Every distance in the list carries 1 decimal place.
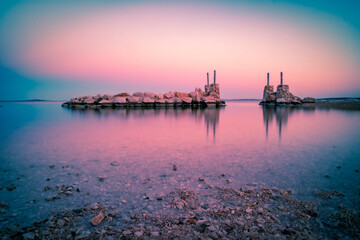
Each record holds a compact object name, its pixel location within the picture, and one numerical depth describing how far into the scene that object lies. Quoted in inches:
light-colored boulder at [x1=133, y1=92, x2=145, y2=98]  1301.4
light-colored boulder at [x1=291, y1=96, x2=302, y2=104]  1452.8
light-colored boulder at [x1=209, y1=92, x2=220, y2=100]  1434.5
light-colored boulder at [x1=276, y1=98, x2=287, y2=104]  1411.2
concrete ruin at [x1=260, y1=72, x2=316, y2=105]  1406.3
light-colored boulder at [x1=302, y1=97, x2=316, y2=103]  1808.8
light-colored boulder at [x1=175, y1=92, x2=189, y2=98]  1332.4
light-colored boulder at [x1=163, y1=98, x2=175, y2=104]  1245.1
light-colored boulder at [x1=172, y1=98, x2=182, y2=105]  1263.5
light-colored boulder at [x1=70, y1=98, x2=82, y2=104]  1371.8
